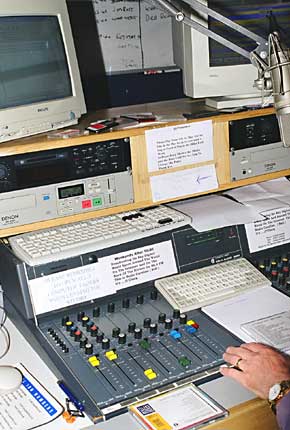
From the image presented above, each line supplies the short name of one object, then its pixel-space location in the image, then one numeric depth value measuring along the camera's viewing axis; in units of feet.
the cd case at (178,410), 3.96
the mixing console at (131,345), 4.32
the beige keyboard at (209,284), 5.27
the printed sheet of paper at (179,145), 5.45
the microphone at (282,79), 4.24
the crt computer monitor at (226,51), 5.59
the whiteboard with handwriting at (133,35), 6.44
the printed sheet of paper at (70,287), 5.03
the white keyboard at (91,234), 5.10
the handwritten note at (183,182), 5.57
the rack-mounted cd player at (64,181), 4.95
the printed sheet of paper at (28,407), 4.14
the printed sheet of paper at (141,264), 5.35
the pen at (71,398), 4.20
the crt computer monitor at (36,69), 4.69
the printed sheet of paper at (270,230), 5.95
